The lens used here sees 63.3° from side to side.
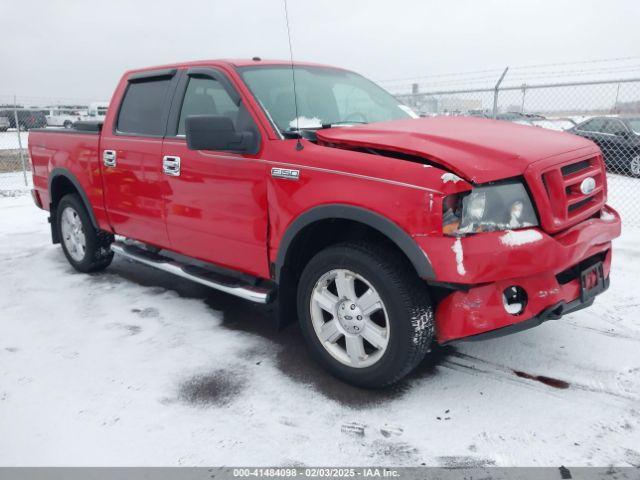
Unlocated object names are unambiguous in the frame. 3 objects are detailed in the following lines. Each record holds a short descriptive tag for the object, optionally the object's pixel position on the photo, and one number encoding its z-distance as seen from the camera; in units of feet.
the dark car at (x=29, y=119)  71.77
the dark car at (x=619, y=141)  34.22
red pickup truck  8.08
